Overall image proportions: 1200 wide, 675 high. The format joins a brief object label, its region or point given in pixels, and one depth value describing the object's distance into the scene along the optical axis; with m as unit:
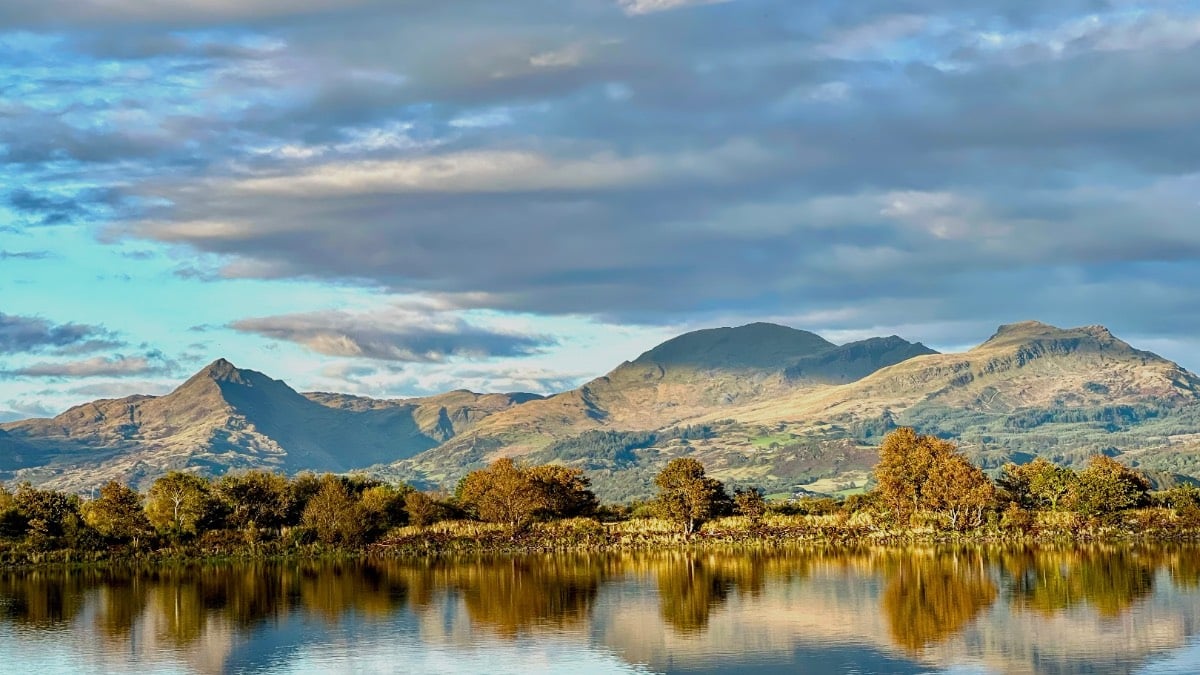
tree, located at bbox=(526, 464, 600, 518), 152.75
